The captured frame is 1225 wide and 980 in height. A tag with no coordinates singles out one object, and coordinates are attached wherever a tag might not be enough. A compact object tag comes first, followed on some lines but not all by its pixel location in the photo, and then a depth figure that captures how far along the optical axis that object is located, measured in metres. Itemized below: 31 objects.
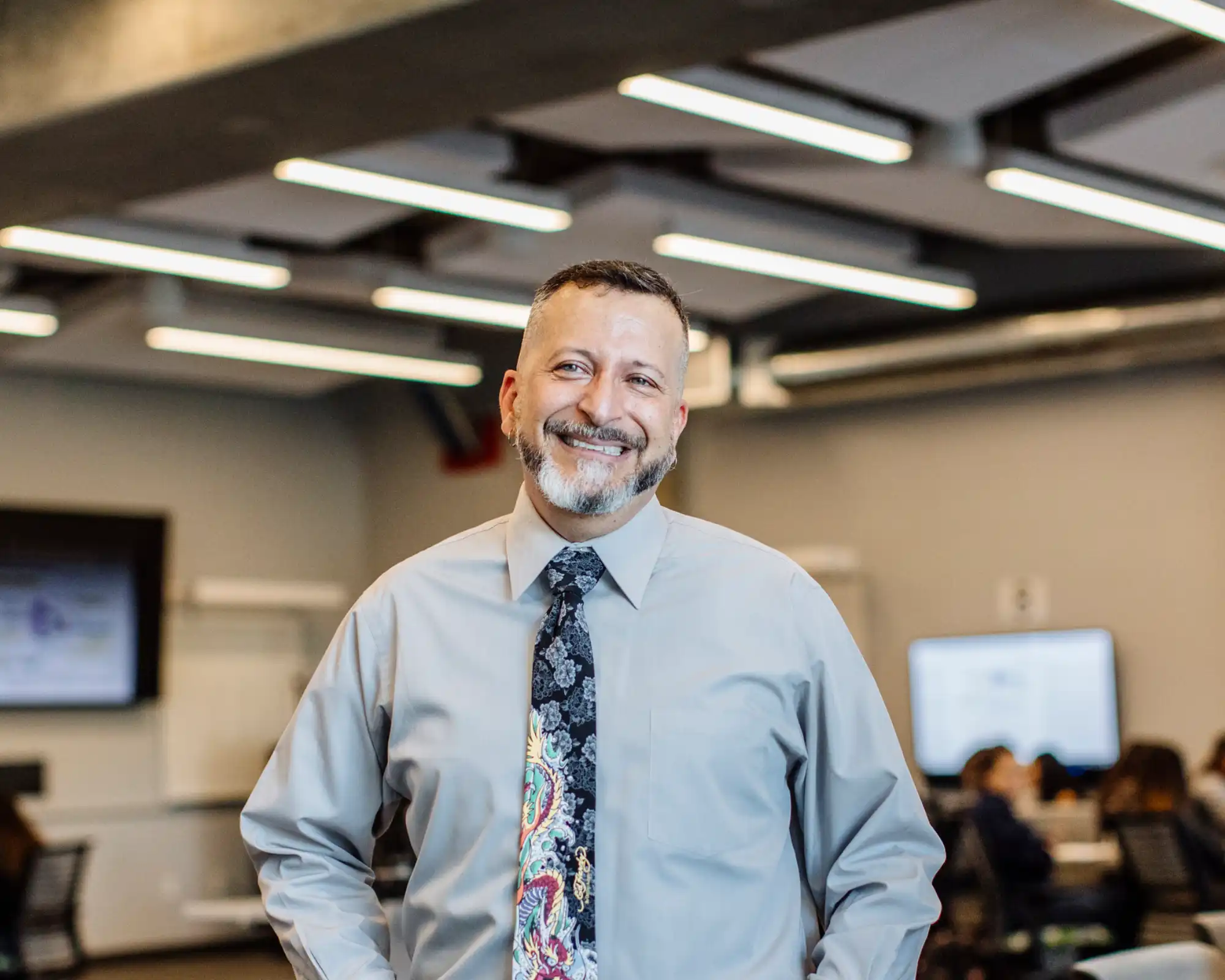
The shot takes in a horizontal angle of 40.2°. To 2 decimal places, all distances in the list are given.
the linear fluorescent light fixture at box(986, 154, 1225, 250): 6.77
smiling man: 1.84
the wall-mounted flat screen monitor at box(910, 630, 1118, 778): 9.42
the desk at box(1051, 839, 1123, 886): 7.81
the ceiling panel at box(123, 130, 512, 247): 6.54
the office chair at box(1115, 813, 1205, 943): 7.28
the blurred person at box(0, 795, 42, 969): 8.27
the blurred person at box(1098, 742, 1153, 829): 7.68
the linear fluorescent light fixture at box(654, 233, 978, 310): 7.77
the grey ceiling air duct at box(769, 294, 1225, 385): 8.60
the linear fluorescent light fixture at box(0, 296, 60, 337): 8.98
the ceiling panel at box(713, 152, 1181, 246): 6.98
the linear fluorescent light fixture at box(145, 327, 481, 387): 9.55
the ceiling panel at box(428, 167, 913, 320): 7.26
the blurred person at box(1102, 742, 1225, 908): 7.31
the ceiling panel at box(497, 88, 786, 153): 6.05
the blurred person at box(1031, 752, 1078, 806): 9.14
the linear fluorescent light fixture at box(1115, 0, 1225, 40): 4.83
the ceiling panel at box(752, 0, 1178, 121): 5.22
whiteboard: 11.40
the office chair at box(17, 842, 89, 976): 8.15
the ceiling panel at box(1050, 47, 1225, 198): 5.91
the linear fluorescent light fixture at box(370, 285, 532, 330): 8.70
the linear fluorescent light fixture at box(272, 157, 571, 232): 6.46
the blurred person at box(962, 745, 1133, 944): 7.28
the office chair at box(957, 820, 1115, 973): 7.21
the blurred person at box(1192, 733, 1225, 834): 7.74
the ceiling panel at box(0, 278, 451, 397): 8.98
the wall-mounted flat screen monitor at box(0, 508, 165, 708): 10.88
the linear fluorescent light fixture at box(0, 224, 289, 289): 7.34
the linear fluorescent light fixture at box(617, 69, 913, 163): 5.56
